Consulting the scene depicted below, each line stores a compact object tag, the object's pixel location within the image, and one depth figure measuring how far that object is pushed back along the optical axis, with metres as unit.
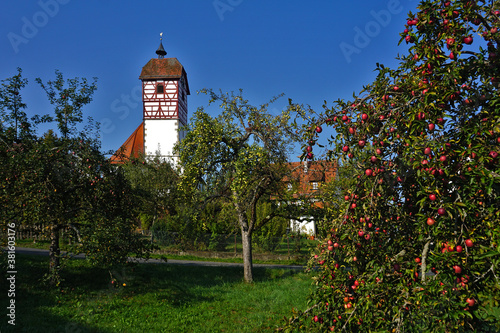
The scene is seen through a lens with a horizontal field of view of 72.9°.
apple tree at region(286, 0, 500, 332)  3.02
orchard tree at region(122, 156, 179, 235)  26.05
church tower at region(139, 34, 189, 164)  40.50
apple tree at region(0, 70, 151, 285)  8.97
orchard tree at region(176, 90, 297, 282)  12.68
